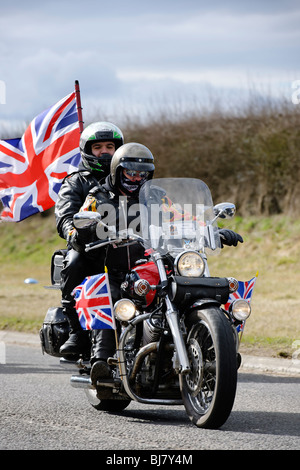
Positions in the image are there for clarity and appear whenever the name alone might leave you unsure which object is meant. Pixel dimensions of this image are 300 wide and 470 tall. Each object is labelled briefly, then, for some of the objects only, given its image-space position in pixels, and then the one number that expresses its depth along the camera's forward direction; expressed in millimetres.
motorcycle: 11281
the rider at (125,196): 13125
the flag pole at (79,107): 21203
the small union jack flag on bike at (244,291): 13281
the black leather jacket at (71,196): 13844
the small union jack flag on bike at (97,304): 12445
